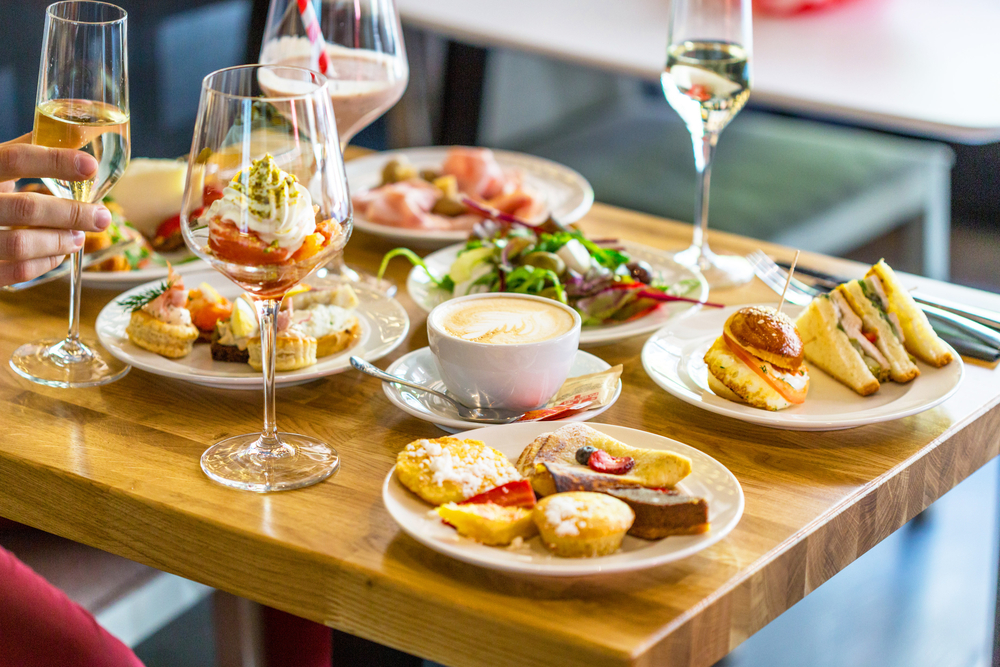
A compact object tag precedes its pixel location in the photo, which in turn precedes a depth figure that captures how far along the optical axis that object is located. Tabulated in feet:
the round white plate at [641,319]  5.52
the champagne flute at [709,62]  5.91
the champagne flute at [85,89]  5.12
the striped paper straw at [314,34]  5.90
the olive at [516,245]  5.78
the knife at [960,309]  5.58
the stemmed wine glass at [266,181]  4.66
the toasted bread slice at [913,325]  5.28
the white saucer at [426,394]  5.04
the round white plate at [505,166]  6.18
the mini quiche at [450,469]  4.69
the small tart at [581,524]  4.57
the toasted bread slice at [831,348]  5.25
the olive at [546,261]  5.71
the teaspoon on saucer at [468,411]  5.07
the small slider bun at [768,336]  5.13
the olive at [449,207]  6.36
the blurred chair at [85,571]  5.80
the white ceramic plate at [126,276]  5.74
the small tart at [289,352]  5.22
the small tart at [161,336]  5.28
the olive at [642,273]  5.75
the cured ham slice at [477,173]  6.55
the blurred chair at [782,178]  10.11
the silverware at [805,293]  5.51
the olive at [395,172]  6.58
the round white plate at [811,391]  5.07
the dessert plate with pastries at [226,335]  5.23
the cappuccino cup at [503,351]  5.01
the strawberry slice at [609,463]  4.77
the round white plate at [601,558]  4.53
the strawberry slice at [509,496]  4.67
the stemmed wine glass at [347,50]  5.93
